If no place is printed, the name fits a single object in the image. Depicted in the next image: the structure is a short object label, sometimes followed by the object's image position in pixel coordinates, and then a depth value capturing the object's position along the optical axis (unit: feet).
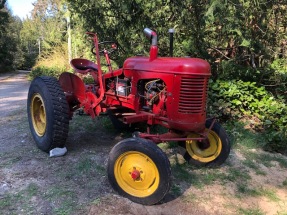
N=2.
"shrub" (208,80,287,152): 14.10
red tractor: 7.73
